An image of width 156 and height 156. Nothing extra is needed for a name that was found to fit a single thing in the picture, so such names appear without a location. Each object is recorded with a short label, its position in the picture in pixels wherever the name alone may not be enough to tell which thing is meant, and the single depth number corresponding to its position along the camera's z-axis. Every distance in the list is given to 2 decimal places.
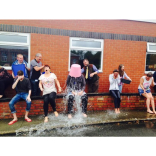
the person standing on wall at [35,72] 4.39
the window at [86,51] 5.25
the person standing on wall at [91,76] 4.92
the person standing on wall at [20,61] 4.22
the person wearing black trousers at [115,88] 4.54
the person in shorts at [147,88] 4.76
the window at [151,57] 5.93
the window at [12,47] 4.66
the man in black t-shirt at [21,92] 3.77
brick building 4.75
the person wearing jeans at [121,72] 5.19
